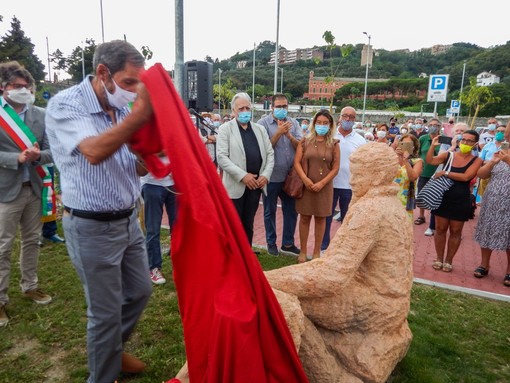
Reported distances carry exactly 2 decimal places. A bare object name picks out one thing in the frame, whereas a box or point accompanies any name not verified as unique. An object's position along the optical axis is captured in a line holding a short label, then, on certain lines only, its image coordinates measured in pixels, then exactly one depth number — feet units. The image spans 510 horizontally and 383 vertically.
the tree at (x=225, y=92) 143.41
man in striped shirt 6.01
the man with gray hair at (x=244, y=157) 14.54
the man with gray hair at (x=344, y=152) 16.85
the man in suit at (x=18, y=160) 10.46
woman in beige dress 15.35
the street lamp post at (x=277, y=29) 48.82
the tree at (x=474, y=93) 66.69
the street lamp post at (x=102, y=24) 63.14
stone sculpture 6.74
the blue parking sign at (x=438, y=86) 41.32
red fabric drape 4.70
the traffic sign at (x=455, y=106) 66.33
